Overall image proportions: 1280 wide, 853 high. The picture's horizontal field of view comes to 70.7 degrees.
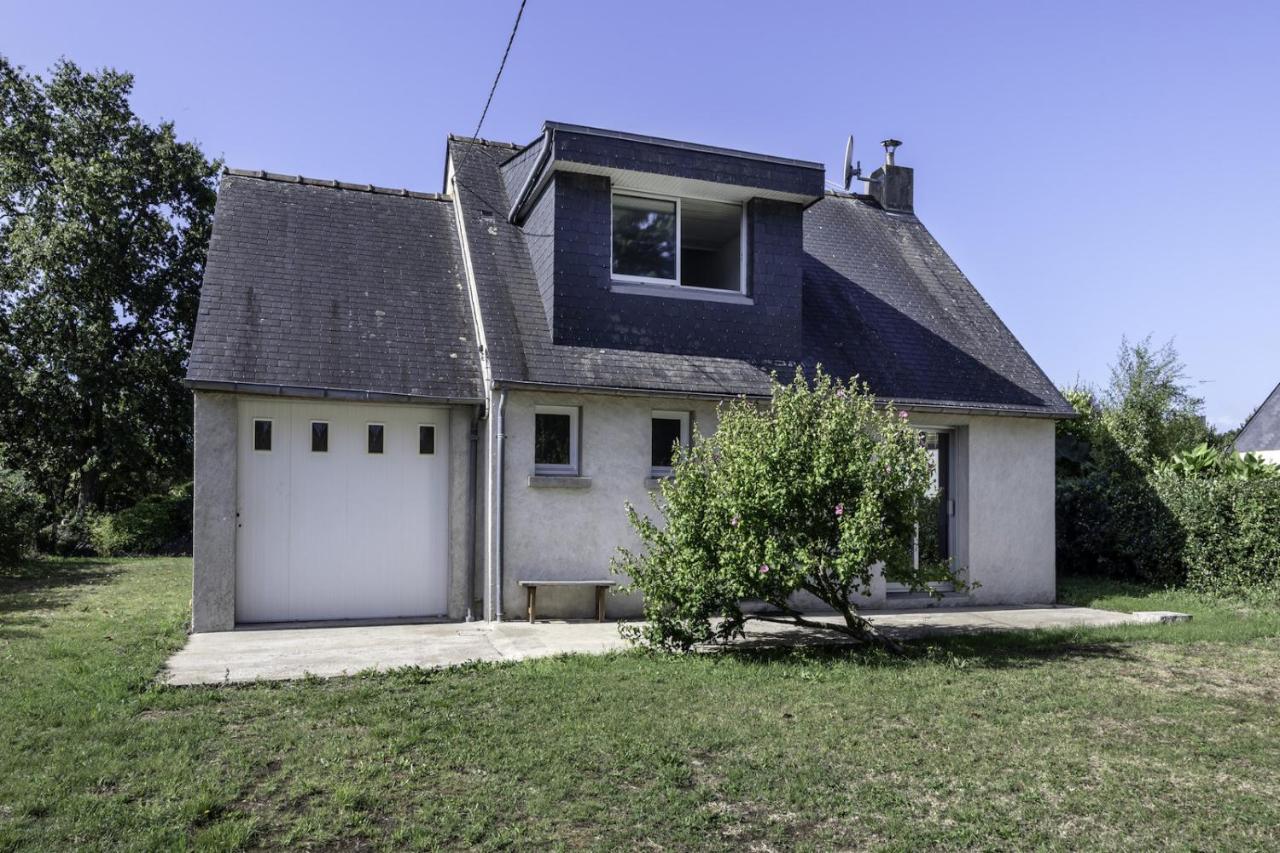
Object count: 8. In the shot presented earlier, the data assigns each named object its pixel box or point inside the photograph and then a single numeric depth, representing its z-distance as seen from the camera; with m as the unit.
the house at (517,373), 10.45
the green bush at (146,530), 19.66
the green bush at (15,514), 15.03
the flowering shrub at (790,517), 8.08
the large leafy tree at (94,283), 21.47
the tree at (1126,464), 14.25
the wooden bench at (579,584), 10.51
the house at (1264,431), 21.47
